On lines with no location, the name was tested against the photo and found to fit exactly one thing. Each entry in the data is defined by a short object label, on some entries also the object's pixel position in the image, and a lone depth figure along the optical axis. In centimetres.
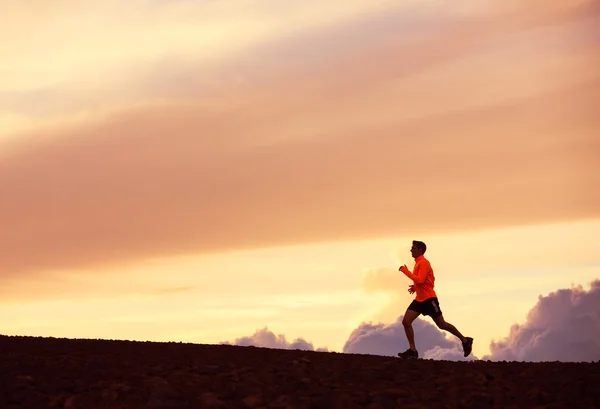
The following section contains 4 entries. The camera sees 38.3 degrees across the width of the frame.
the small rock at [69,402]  1220
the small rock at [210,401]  1180
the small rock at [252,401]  1174
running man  1783
